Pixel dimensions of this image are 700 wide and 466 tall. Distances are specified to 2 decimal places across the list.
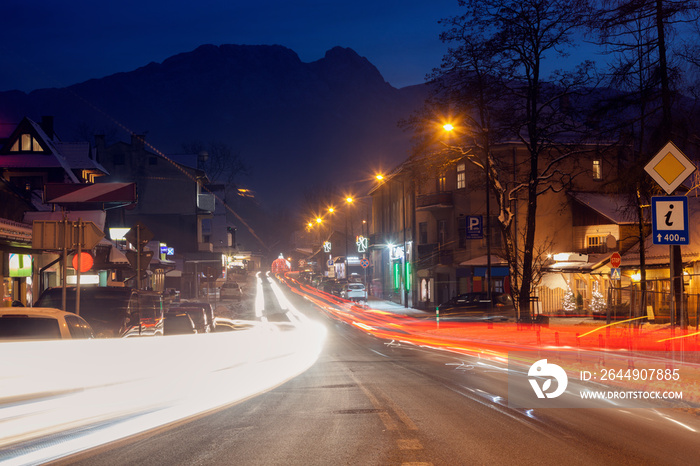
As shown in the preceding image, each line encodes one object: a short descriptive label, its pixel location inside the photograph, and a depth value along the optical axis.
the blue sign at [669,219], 12.84
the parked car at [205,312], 25.88
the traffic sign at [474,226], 42.44
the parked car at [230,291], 65.94
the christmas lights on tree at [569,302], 43.88
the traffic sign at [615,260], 34.50
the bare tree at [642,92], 22.31
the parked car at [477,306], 40.59
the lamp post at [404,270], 53.32
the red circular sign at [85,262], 19.20
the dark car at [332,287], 76.06
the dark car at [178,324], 24.12
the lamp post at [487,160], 31.00
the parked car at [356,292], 62.16
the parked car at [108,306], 17.56
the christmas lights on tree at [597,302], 40.83
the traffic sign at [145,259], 22.59
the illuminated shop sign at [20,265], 29.18
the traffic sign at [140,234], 21.90
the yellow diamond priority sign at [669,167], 13.21
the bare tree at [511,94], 29.92
